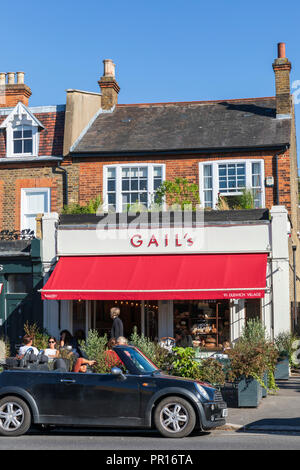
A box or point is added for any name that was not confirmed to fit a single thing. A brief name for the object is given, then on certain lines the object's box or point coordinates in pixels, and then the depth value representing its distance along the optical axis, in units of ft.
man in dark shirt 59.88
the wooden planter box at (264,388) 50.58
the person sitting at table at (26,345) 52.08
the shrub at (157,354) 48.18
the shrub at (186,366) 45.68
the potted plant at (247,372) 46.83
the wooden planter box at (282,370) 60.59
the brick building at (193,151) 78.02
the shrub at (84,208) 73.05
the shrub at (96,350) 45.09
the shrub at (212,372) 45.75
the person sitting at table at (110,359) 44.19
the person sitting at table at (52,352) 56.54
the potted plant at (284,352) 60.64
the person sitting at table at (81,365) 41.73
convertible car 36.52
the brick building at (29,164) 82.53
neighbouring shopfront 70.28
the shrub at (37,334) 65.67
